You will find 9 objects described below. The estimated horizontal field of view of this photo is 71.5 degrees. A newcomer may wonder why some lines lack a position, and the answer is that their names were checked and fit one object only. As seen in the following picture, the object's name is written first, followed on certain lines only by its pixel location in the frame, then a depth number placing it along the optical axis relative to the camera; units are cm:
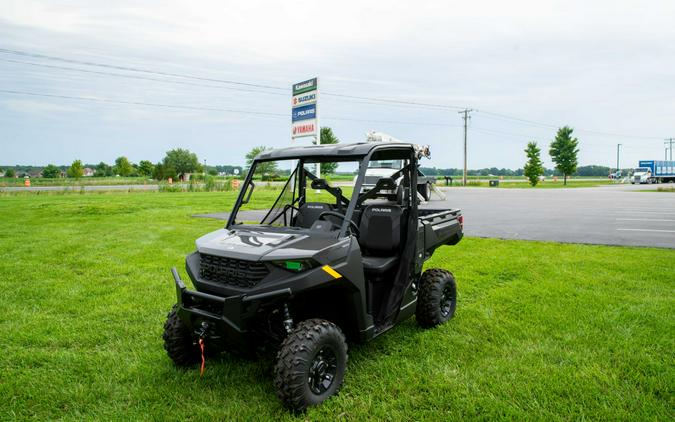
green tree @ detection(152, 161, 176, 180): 7312
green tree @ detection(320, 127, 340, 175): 5601
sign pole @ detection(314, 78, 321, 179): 2606
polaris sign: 2646
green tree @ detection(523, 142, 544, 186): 5503
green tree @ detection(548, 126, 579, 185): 5753
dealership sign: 2630
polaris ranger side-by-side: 322
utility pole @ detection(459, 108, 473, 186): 5881
